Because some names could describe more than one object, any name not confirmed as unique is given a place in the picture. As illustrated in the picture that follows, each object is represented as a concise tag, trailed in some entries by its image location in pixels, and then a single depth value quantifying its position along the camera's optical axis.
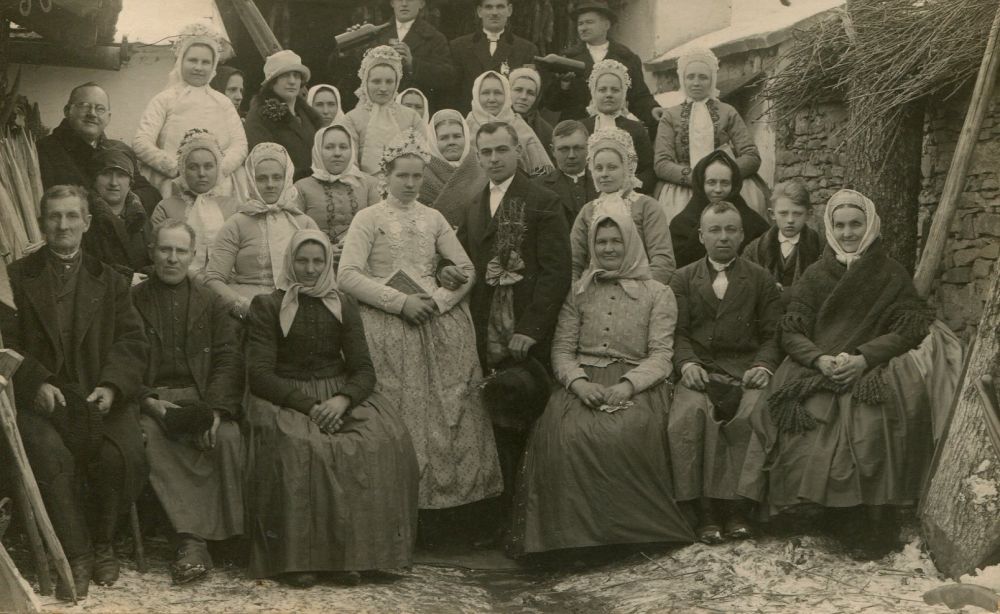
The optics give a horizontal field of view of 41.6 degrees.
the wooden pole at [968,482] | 6.04
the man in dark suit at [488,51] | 9.86
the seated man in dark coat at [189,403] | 6.26
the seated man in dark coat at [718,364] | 6.77
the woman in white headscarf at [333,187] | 7.85
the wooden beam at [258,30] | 11.20
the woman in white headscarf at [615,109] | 8.73
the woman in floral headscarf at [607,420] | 6.71
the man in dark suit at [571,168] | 8.12
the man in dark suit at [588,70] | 9.50
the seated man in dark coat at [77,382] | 5.87
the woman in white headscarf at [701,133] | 8.77
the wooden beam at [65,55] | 10.06
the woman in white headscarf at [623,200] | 7.57
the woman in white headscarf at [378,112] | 8.59
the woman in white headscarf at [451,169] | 7.88
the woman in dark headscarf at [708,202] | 8.02
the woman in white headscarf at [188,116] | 8.40
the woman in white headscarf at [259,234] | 7.18
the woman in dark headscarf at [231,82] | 9.41
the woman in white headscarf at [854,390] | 6.47
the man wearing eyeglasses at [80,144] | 7.98
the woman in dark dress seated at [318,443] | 6.21
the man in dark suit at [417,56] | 9.76
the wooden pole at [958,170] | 6.99
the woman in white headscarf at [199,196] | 7.57
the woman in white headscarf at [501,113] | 8.52
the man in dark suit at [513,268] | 7.11
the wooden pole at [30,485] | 5.62
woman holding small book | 6.96
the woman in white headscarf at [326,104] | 9.12
